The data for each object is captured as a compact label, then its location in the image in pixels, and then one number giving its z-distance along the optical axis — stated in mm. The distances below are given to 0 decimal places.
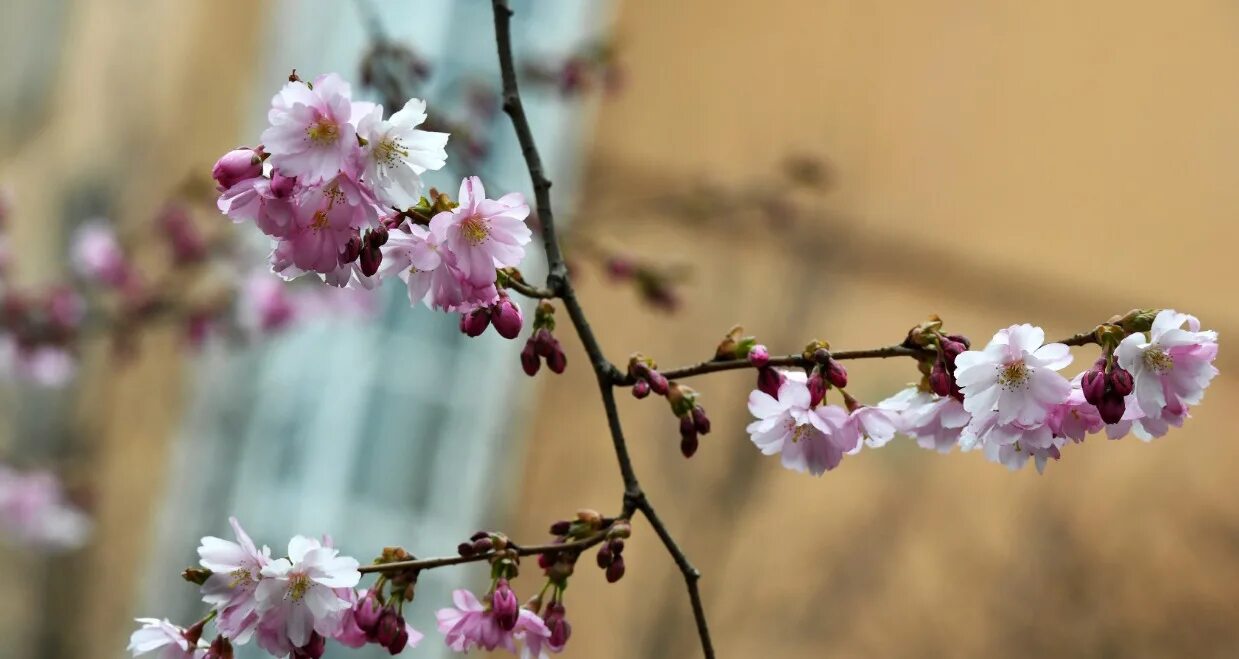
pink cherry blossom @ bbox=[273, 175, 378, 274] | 2111
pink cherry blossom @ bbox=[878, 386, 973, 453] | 2161
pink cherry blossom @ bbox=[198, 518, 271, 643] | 2149
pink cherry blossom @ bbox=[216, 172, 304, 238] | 2117
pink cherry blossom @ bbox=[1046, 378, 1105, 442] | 2151
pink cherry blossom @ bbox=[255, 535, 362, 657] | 2140
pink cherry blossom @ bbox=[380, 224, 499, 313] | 2131
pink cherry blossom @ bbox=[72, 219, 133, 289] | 4003
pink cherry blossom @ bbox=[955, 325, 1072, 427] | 2137
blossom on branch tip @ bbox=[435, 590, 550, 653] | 2188
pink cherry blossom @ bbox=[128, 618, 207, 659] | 2161
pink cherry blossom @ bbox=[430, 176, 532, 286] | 2132
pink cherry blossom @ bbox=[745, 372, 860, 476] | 2178
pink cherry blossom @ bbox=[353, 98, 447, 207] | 2109
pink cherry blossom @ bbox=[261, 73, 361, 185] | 2104
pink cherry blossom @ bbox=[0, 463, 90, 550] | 4496
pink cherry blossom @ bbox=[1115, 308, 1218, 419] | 2127
